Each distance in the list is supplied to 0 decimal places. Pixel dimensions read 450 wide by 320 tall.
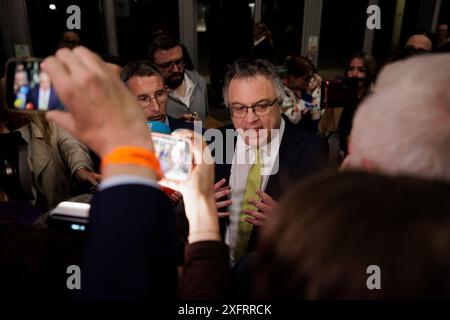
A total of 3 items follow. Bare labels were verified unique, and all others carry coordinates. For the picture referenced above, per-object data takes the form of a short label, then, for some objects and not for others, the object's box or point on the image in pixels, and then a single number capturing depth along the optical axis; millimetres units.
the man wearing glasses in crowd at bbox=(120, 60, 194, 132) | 1889
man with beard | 2727
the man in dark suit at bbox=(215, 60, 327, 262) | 1543
